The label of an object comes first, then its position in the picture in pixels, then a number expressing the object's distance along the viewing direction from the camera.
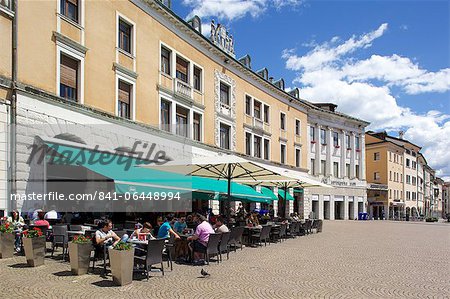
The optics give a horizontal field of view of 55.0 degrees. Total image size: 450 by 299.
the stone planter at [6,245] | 11.64
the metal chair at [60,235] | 12.07
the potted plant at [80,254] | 9.70
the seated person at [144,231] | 11.03
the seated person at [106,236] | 10.12
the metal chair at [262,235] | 16.72
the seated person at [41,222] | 12.66
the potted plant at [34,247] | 10.48
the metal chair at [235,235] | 14.03
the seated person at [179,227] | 13.92
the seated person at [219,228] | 13.16
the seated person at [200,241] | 12.08
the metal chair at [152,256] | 9.67
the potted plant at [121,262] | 8.88
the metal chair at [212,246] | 12.01
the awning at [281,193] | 39.81
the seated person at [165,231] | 11.97
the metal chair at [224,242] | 12.69
